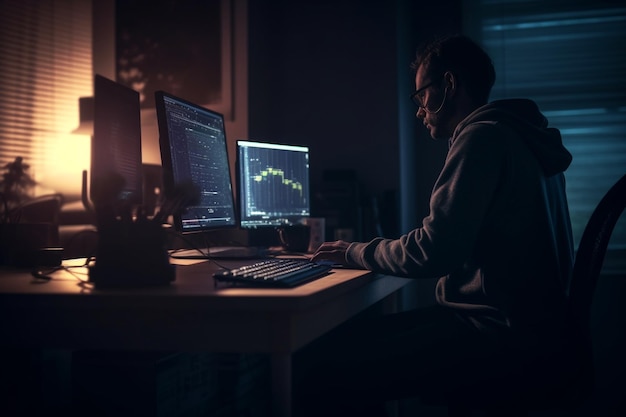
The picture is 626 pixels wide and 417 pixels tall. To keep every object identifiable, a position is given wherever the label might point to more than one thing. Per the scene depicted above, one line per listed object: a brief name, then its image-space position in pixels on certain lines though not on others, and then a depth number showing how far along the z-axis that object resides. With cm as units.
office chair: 133
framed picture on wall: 310
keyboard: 124
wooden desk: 111
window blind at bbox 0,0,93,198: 438
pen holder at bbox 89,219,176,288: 124
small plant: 371
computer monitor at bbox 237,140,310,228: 232
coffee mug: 235
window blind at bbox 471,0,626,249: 308
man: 140
